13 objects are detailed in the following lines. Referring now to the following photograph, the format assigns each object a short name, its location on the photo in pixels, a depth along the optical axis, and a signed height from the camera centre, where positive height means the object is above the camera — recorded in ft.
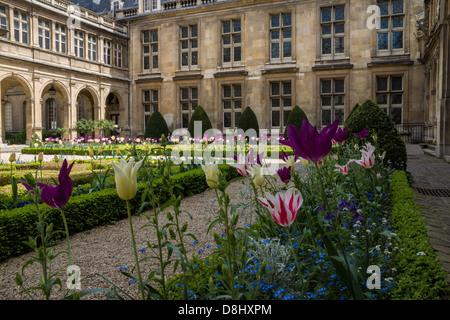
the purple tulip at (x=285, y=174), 6.57 -0.57
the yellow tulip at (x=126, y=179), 3.85 -0.39
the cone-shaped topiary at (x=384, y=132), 18.65 +0.57
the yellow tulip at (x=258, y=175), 5.88 -0.53
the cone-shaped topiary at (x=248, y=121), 52.06 +3.36
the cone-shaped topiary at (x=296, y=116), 48.19 +3.75
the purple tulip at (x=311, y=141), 4.02 +0.03
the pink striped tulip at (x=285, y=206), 4.06 -0.73
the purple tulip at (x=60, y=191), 4.10 -0.56
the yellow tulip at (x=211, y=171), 5.34 -0.42
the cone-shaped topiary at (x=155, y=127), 53.16 +2.58
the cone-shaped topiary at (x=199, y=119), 53.72 +3.83
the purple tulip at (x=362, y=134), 9.88 +0.26
